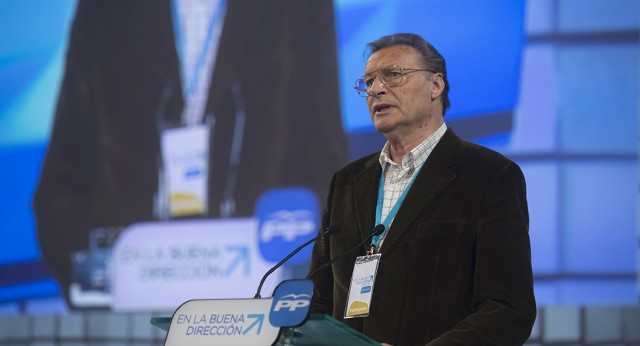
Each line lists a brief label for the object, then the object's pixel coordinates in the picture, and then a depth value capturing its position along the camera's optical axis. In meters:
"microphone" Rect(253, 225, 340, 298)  7.15
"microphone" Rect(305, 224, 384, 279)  7.09
